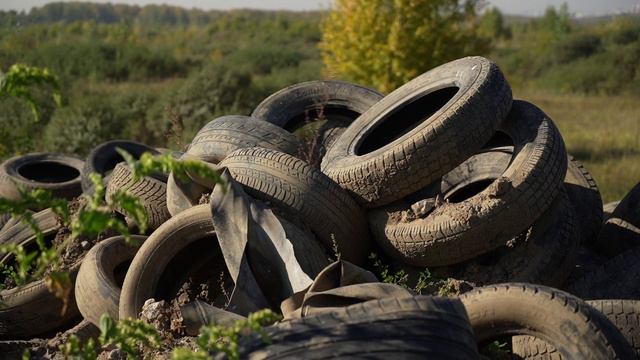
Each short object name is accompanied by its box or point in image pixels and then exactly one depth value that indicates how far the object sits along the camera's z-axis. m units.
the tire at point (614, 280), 5.96
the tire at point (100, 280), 5.86
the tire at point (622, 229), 6.90
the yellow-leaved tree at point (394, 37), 17.89
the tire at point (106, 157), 8.65
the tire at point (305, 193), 5.77
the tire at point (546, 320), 4.18
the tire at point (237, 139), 6.77
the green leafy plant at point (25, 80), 3.22
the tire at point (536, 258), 5.89
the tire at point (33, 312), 6.38
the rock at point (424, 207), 5.94
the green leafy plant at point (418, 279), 5.52
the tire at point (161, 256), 5.63
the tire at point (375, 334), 3.54
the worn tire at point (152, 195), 6.55
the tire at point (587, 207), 7.07
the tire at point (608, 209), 8.03
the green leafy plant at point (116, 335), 3.21
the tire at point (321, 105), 8.13
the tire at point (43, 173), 8.66
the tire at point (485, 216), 5.64
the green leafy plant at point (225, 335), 3.07
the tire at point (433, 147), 5.89
